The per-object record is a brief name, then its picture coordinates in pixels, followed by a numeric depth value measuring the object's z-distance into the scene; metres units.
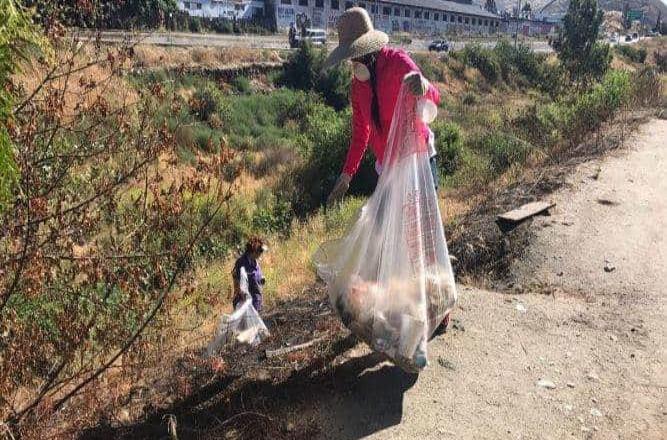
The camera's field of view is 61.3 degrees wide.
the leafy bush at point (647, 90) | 14.32
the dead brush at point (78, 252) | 2.63
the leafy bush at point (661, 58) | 32.28
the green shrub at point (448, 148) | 13.76
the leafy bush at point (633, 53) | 41.56
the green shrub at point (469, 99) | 28.22
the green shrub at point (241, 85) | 22.93
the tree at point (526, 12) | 87.86
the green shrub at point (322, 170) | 13.63
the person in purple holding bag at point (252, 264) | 3.82
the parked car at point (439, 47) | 37.72
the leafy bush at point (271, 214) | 11.68
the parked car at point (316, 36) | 32.89
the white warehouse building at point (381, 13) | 40.34
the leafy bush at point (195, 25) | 32.88
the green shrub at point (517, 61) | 34.56
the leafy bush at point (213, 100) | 19.16
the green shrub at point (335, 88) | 24.28
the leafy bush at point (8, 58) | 1.65
